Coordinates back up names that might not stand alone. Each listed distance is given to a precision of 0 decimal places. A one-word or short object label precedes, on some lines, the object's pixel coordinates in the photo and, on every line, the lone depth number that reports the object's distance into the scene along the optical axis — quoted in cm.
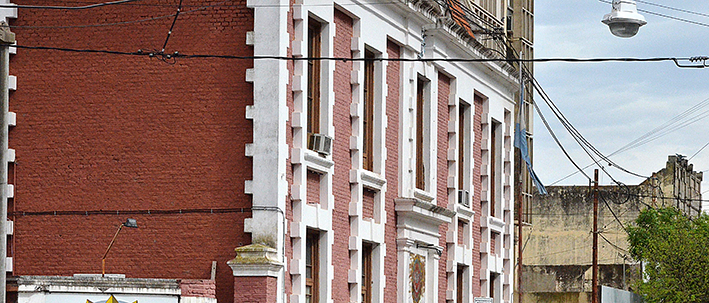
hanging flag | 3797
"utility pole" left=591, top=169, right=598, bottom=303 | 4941
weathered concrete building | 6994
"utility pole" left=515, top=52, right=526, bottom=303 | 3799
